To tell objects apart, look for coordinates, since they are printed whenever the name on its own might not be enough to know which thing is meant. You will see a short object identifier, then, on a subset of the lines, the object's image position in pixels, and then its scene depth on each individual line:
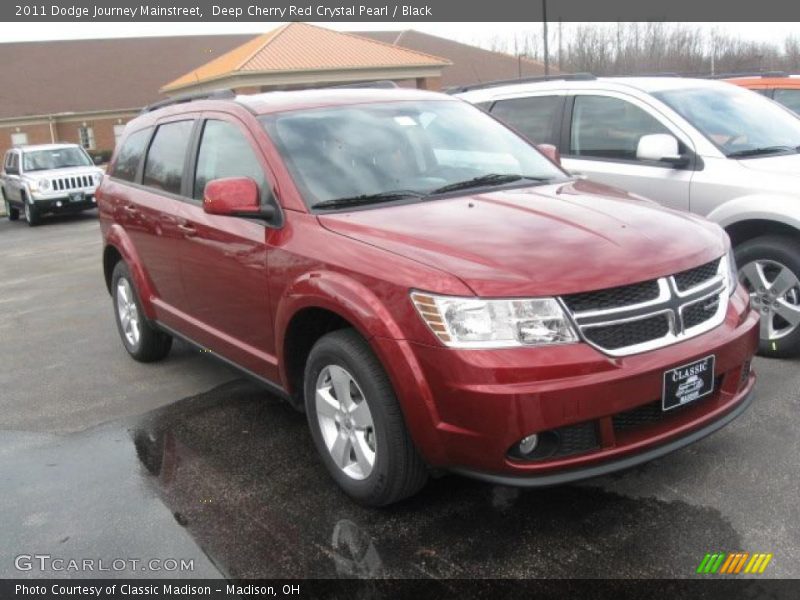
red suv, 2.91
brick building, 45.09
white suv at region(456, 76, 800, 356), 5.03
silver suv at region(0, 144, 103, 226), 17.81
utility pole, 25.45
